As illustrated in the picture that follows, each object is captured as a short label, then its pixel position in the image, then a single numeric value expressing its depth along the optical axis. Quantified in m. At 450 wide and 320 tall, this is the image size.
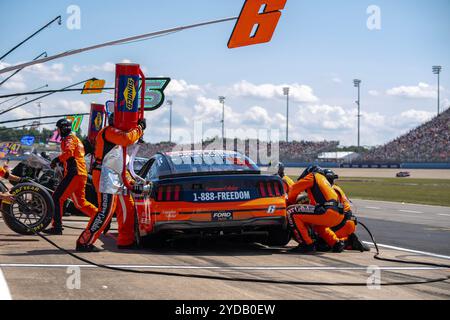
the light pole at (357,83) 101.38
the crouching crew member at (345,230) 8.82
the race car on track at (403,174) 59.81
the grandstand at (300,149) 91.50
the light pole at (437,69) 96.56
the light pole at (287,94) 99.62
